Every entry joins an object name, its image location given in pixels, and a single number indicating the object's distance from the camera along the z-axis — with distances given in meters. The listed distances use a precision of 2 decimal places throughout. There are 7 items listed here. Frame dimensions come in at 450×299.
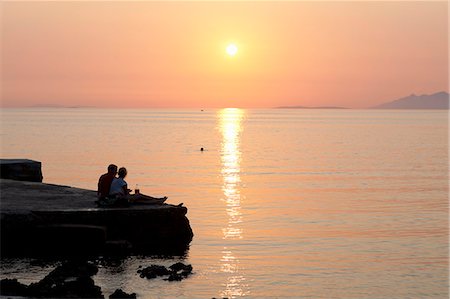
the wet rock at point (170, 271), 22.88
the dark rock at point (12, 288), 19.55
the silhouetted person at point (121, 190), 26.95
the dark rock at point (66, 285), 19.42
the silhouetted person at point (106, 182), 27.27
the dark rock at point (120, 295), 19.98
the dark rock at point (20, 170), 33.56
